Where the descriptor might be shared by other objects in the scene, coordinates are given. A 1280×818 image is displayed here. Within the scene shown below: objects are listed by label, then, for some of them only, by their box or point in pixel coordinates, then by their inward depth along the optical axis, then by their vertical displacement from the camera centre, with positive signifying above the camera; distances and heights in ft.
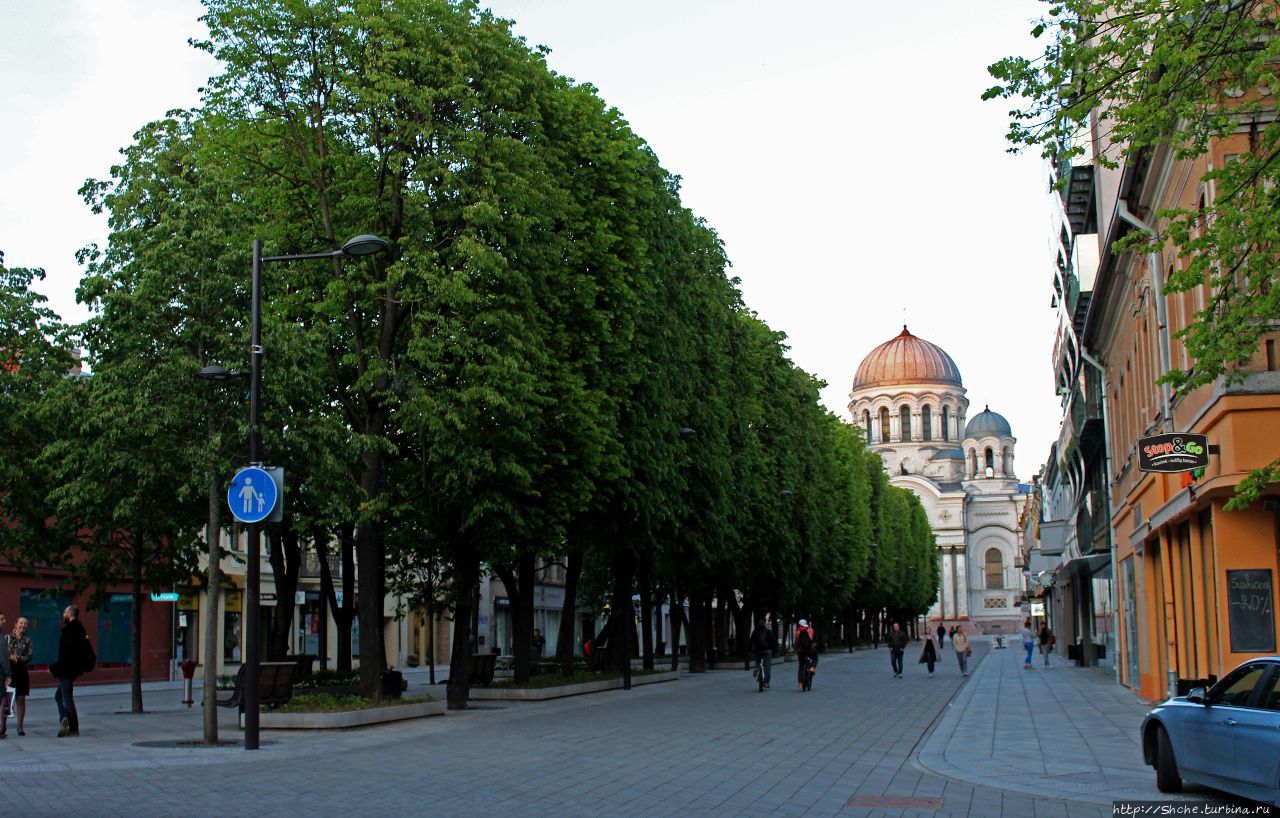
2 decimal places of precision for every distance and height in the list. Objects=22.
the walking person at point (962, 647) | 144.25 -8.48
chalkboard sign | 58.13 -1.96
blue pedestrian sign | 54.80 +3.48
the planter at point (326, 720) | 64.18 -6.79
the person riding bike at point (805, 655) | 109.40 -6.84
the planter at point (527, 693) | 90.17 -8.05
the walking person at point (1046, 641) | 170.50 -9.35
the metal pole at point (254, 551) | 54.49 +1.21
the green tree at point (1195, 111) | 35.19 +12.42
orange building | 57.47 +4.58
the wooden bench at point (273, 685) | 64.82 -5.20
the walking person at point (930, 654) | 147.22 -9.32
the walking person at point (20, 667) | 61.31 -3.80
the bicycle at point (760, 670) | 109.70 -7.97
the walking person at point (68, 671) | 60.64 -3.95
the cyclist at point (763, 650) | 108.78 -6.26
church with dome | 483.51 +34.56
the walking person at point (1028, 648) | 164.90 -9.79
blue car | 33.40 -4.58
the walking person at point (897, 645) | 139.03 -7.83
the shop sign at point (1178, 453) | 56.80 +4.78
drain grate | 38.34 -6.75
